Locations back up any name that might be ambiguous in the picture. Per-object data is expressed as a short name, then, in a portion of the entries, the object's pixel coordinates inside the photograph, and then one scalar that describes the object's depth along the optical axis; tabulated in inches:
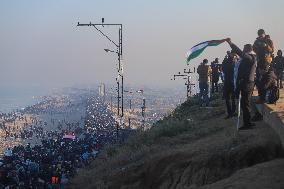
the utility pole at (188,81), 1757.1
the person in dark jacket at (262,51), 594.2
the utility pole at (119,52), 1118.4
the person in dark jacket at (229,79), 575.5
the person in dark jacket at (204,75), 754.8
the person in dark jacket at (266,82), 537.3
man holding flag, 463.5
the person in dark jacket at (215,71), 989.5
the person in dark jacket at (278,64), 812.7
